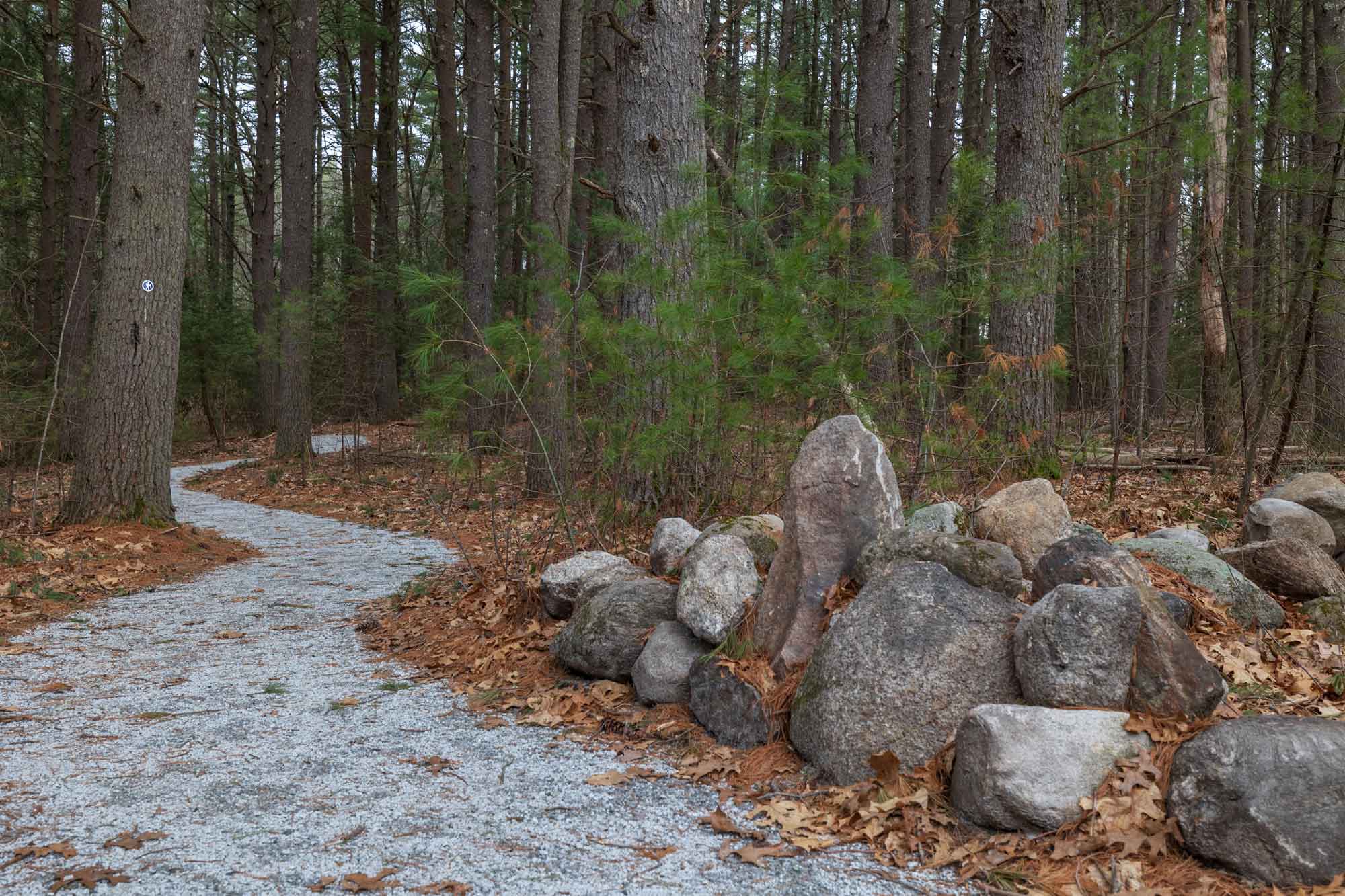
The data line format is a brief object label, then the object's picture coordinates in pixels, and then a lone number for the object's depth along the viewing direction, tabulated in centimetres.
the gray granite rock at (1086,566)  354
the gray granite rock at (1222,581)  418
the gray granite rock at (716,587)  424
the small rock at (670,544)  505
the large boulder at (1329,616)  408
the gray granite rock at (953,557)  379
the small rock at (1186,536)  491
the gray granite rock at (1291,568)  442
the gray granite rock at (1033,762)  289
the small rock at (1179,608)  391
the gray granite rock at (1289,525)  500
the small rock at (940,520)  486
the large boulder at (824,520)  408
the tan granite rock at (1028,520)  448
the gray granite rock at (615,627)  456
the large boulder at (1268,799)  254
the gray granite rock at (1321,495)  526
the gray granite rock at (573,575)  512
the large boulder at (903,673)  334
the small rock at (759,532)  493
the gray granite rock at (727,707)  380
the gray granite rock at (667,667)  425
